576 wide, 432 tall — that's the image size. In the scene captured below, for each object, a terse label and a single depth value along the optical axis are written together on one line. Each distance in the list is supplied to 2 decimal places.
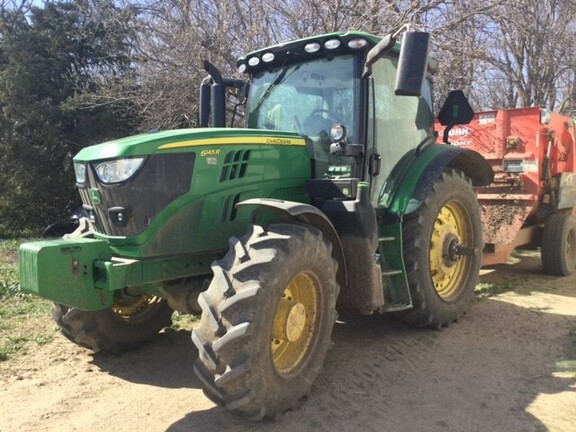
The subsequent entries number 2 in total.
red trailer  7.23
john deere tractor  3.27
